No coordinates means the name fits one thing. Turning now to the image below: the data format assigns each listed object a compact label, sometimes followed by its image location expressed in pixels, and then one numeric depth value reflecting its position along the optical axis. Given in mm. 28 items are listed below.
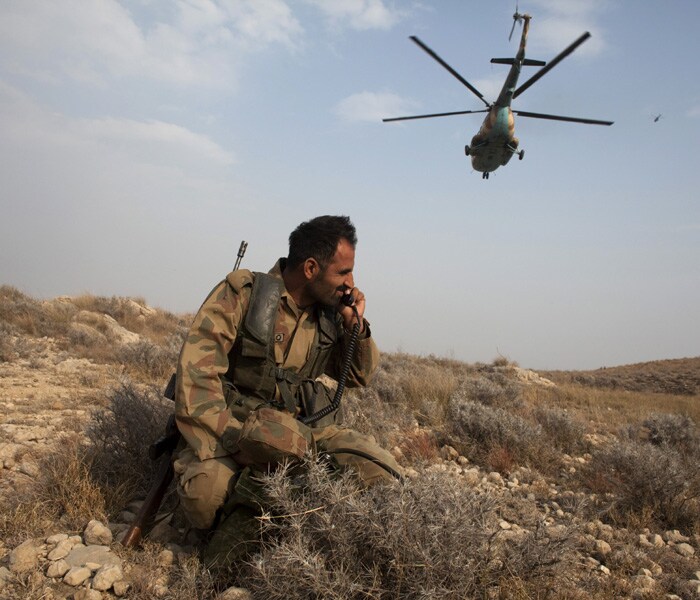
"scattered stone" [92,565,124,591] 2225
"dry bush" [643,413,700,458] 5927
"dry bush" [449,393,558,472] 4707
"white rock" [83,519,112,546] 2557
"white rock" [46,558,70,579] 2303
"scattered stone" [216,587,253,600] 2080
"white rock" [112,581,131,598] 2229
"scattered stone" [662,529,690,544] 3475
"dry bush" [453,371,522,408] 7228
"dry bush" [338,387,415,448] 4988
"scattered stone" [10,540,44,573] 2286
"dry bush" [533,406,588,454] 5508
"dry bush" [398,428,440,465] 4590
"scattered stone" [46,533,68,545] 2521
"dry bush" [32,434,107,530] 2768
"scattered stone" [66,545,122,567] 2379
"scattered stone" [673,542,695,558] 3244
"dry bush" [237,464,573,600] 1907
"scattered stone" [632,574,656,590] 2716
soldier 2375
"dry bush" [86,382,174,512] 3150
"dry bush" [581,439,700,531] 3734
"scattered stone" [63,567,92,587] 2262
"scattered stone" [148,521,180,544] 2732
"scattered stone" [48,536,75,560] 2393
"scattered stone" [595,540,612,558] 3052
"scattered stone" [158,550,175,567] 2454
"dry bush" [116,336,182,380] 6969
